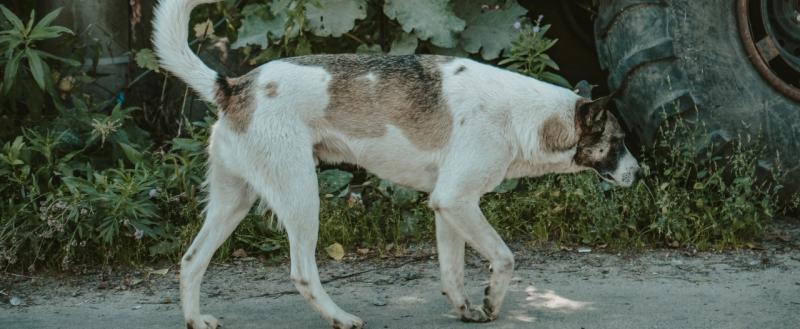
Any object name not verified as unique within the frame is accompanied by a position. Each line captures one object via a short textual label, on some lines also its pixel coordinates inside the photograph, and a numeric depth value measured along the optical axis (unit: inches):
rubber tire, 223.6
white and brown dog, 175.6
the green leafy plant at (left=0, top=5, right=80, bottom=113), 228.8
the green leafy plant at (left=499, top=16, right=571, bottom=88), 238.1
